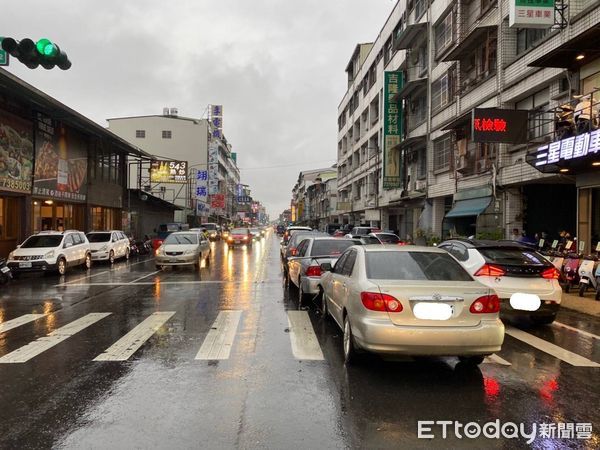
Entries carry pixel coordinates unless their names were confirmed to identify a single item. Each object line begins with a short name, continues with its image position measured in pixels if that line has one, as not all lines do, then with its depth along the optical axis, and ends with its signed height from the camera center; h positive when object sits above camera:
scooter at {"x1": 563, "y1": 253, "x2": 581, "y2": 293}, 12.81 -1.21
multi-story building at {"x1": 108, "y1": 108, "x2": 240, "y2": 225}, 68.44 +12.57
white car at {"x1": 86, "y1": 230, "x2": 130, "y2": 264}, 22.70 -1.15
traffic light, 8.76 +3.09
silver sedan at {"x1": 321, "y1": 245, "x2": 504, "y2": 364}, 5.40 -1.05
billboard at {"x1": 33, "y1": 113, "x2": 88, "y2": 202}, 24.05 +3.25
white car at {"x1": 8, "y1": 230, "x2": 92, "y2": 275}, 17.22 -1.20
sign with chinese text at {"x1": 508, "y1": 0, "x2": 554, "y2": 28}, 15.11 +6.61
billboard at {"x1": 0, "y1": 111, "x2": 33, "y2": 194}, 20.52 +3.02
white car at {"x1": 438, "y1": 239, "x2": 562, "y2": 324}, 8.46 -1.02
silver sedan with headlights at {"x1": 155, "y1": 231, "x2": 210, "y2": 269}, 19.77 -1.21
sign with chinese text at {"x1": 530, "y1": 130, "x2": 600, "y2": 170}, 12.16 +2.06
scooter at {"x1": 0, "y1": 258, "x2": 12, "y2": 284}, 15.18 -1.64
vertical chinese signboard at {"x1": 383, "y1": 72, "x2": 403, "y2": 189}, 35.84 +6.13
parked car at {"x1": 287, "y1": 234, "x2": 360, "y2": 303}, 10.50 -0.82
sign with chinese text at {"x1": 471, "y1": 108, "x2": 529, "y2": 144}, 17.39 +3.57
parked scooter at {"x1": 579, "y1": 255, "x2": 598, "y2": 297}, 11.92 -1.23
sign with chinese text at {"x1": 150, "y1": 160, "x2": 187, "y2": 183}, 45.13 +4.71
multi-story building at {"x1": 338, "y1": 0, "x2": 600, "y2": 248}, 15.52 +5.07
